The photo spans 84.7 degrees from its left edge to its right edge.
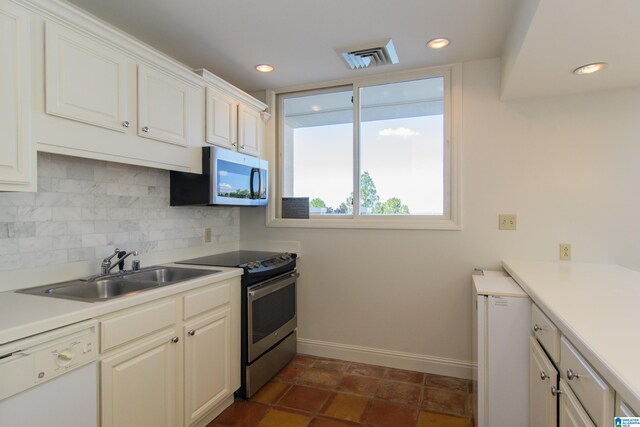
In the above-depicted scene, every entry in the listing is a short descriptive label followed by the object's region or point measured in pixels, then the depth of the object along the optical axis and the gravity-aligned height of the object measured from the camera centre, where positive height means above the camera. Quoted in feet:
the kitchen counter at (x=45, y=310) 3.87 -1.22
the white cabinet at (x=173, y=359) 4.97 -2.46
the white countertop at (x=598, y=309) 2.94 -1.22
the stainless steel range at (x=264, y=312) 7.88 -2.44
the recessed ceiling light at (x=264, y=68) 9.00 +3.80
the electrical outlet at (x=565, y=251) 8.08 -0.89
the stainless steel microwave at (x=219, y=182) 7.78 +0.75
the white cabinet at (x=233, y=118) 8.10 +2.45
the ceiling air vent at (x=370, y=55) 7.91 +3.74
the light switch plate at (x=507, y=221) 8.52 -0.20
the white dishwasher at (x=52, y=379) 3.71 -1.90
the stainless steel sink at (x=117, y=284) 5.61 -1.27
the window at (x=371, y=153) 9.39 +1.72
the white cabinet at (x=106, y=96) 4.90 +1.96
